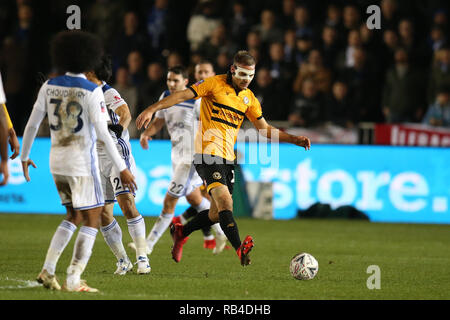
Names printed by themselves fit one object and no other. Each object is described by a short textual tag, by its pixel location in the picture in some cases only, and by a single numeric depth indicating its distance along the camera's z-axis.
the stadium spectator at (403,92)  17.16
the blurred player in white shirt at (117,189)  8.55
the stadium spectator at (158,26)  19.25
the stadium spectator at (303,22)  18.14
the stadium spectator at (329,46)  17.72
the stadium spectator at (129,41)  18.98
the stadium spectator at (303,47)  17.89
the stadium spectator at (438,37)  17.38
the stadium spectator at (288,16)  18.52
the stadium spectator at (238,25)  18.52
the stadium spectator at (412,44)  17.44
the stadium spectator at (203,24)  18.83
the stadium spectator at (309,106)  17.08
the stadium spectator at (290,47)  18.00
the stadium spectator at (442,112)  16.50
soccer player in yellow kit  9.01
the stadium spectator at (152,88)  17.66
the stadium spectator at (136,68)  18.39
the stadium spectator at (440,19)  17.48
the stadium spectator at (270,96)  17.48
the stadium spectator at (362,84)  17.38
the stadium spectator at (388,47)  17.45
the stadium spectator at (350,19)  17.78
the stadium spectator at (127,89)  17.61
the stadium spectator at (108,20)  19.47
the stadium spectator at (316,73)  17.48
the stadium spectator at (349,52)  17.44
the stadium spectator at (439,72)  16.77
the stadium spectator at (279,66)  17.70
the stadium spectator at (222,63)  17.45
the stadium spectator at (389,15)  17.88
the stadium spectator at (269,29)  18.28
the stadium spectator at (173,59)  17.55
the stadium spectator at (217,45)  18.23
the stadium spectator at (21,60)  18.69
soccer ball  8.36
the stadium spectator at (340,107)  17.09
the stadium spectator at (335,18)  17.91
